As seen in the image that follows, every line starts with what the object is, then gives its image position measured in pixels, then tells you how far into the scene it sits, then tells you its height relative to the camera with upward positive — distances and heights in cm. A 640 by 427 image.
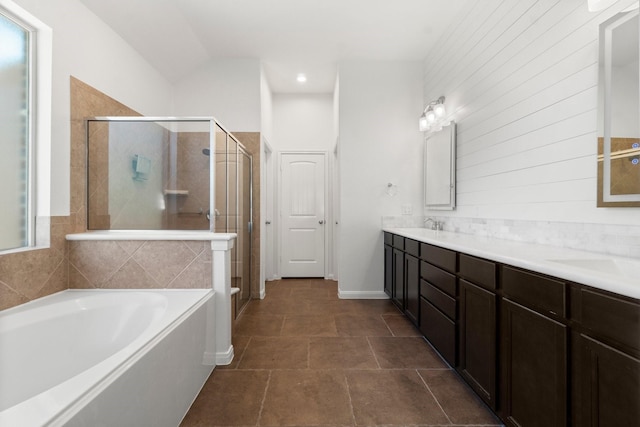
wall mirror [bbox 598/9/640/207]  124 +45
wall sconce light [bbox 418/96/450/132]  300 +101
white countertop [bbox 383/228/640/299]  86 -19
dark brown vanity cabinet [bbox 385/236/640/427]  83 -50
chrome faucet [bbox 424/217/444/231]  306 -13
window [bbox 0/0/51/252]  171 +50
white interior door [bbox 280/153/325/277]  457 -5
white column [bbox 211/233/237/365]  203 -55
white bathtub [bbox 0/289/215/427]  89 -64
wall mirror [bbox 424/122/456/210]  282 +45
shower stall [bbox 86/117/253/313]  223 +30
